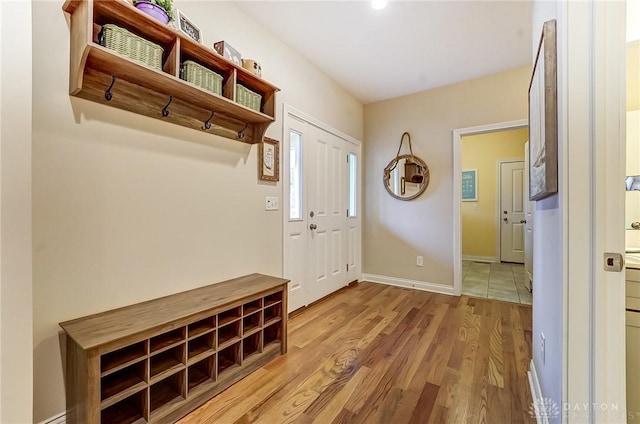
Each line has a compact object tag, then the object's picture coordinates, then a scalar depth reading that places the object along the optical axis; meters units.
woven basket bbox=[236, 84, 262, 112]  1.86
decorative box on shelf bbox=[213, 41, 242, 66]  1.75
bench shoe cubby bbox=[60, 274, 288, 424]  1.12
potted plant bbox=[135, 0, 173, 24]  1.34
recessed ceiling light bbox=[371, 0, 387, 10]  1.98
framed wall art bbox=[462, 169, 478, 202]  5.59
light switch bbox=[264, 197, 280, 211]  2.35
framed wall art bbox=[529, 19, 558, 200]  1.02
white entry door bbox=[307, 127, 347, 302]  2.96
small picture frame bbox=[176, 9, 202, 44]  1.54
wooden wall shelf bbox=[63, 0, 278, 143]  1.21
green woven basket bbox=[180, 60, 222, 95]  1.54
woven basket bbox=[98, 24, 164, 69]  1.23
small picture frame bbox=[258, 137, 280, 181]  2.26
